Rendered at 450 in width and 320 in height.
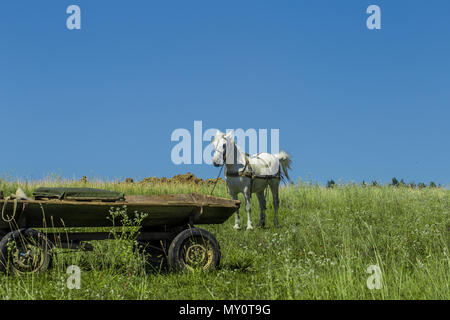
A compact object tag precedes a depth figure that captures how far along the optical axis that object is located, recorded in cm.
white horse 1376
